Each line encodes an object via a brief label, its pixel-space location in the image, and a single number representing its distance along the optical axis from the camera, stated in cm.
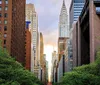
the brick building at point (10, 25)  5844
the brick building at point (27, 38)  9887
